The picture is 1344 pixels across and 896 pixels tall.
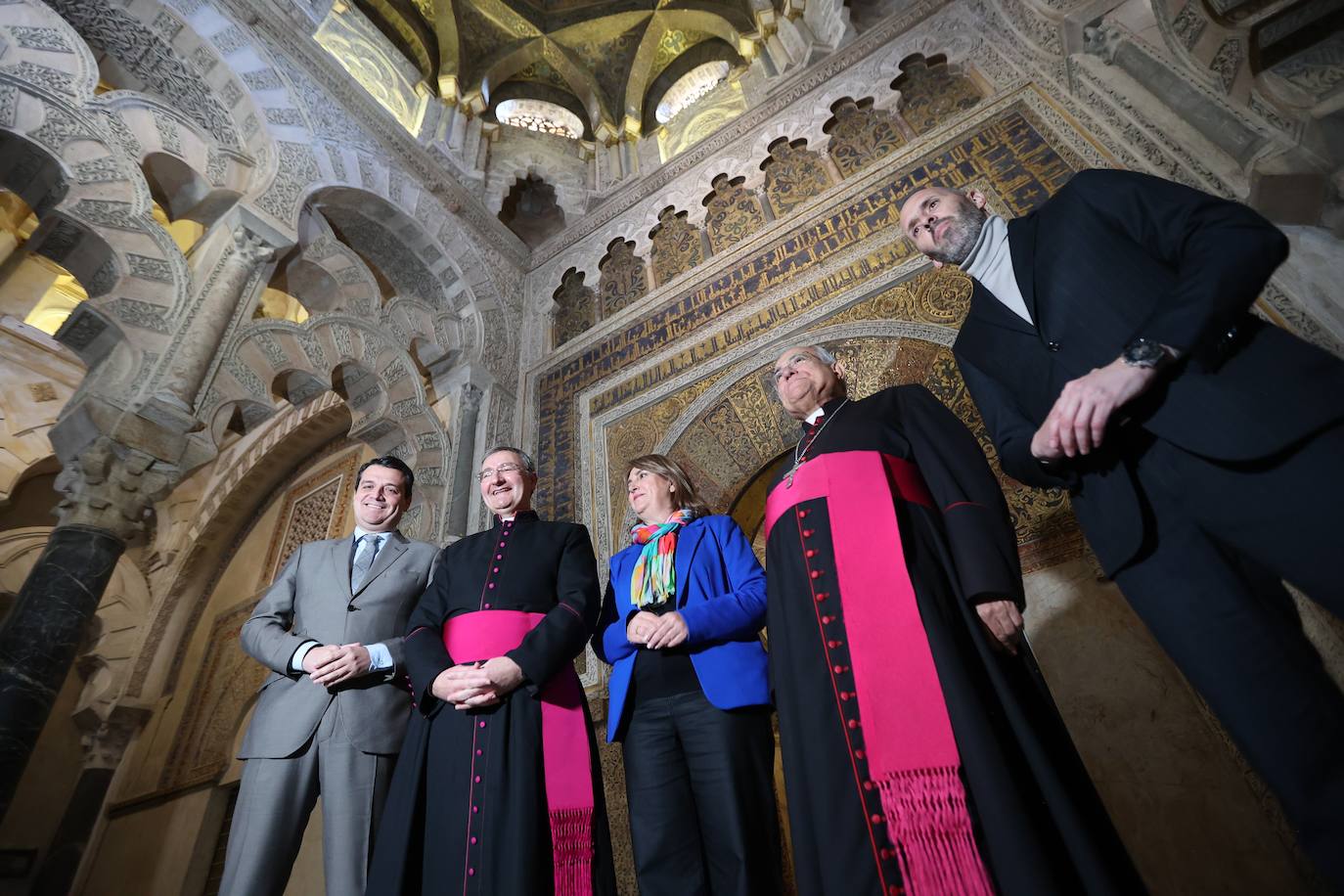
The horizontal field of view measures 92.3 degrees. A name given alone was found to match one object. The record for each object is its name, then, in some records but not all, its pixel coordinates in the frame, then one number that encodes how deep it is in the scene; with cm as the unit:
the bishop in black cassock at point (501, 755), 150
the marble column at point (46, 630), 263
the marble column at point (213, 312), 346
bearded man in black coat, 100
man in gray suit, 168
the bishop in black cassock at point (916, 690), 106
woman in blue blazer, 151
